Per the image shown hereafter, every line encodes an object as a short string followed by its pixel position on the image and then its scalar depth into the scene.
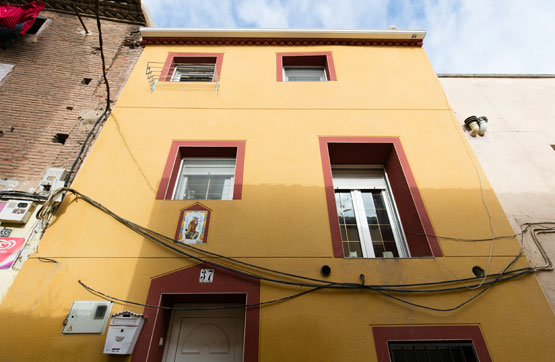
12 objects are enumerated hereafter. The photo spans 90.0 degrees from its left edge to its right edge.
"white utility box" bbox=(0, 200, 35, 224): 3.98
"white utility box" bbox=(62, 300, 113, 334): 3.32
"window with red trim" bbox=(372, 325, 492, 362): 3.33
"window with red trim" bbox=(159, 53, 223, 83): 6.79
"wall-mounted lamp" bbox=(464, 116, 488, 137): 5.38
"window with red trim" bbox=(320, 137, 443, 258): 4.31
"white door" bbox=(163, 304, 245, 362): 3.69
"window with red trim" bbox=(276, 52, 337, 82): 6.97
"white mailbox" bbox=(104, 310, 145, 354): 3.14
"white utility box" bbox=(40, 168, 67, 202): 4.32
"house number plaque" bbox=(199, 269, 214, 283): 3.72
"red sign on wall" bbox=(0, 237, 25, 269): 3.75
